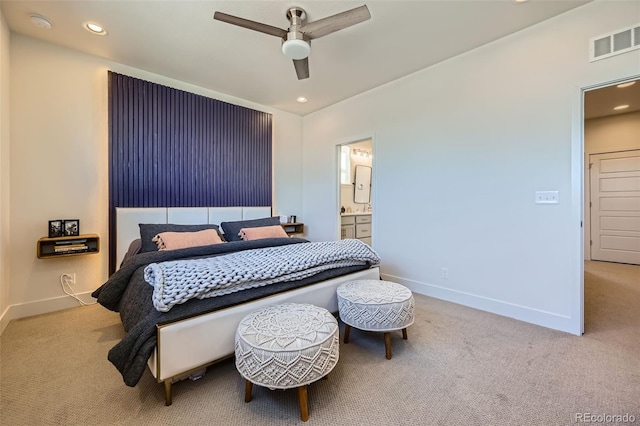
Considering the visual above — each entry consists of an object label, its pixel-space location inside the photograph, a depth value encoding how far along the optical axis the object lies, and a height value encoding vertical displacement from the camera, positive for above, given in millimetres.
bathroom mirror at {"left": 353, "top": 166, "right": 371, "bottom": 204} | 6164 +647
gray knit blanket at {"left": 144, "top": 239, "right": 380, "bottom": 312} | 1492 -386
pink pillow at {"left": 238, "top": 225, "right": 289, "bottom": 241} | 3361 -261
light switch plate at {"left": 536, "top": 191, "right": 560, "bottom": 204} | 2387 +139
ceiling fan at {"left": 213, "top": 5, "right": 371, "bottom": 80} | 1923 +1426
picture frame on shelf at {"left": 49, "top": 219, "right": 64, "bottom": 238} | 2770 -166
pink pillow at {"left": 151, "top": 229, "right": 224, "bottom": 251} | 2717 -285
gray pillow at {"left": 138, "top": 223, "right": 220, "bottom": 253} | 2760 -193
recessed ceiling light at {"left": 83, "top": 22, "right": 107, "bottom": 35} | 2479 +1760
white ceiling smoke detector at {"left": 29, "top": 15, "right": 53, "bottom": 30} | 2387 +1756
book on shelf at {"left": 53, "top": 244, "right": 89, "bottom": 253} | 2691 -365
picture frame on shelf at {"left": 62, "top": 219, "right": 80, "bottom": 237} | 2832 -154
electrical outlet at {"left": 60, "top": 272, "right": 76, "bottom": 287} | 2871 -709
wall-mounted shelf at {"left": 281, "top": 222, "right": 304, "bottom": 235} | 4605 -270
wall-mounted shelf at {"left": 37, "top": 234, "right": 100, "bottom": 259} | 2643 -341
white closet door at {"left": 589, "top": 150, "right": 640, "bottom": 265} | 4672 +110
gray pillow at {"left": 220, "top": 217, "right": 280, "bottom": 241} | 3455 -178
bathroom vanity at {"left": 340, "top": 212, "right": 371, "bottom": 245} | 5283 -280
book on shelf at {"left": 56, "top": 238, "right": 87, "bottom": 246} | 2732 -307
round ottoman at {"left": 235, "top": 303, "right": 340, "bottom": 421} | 1331 -719
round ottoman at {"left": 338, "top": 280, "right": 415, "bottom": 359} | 1911 -713
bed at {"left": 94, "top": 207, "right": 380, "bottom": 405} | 1413 -625
